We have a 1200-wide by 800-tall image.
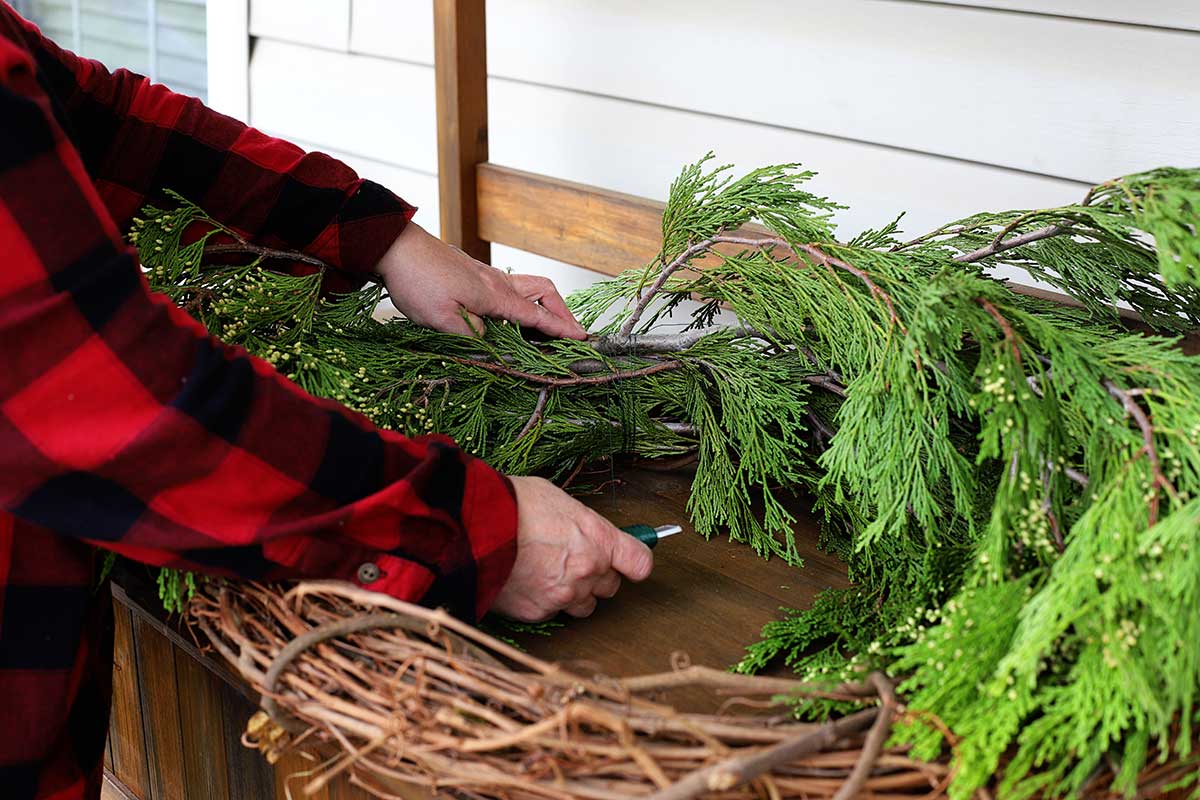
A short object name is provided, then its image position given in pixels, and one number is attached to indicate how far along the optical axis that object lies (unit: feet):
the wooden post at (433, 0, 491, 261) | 5.71
